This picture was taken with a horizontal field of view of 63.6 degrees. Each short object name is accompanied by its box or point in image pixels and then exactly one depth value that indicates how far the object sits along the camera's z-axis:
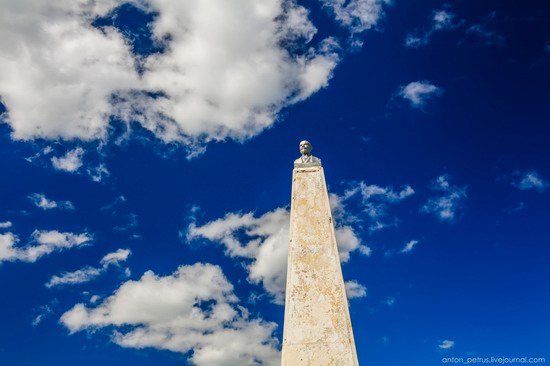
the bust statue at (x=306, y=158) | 10.34
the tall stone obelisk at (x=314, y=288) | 8.16
